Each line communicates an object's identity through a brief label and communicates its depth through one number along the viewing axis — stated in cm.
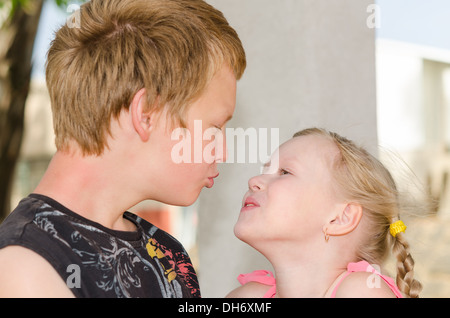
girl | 132
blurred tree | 489
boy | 108
